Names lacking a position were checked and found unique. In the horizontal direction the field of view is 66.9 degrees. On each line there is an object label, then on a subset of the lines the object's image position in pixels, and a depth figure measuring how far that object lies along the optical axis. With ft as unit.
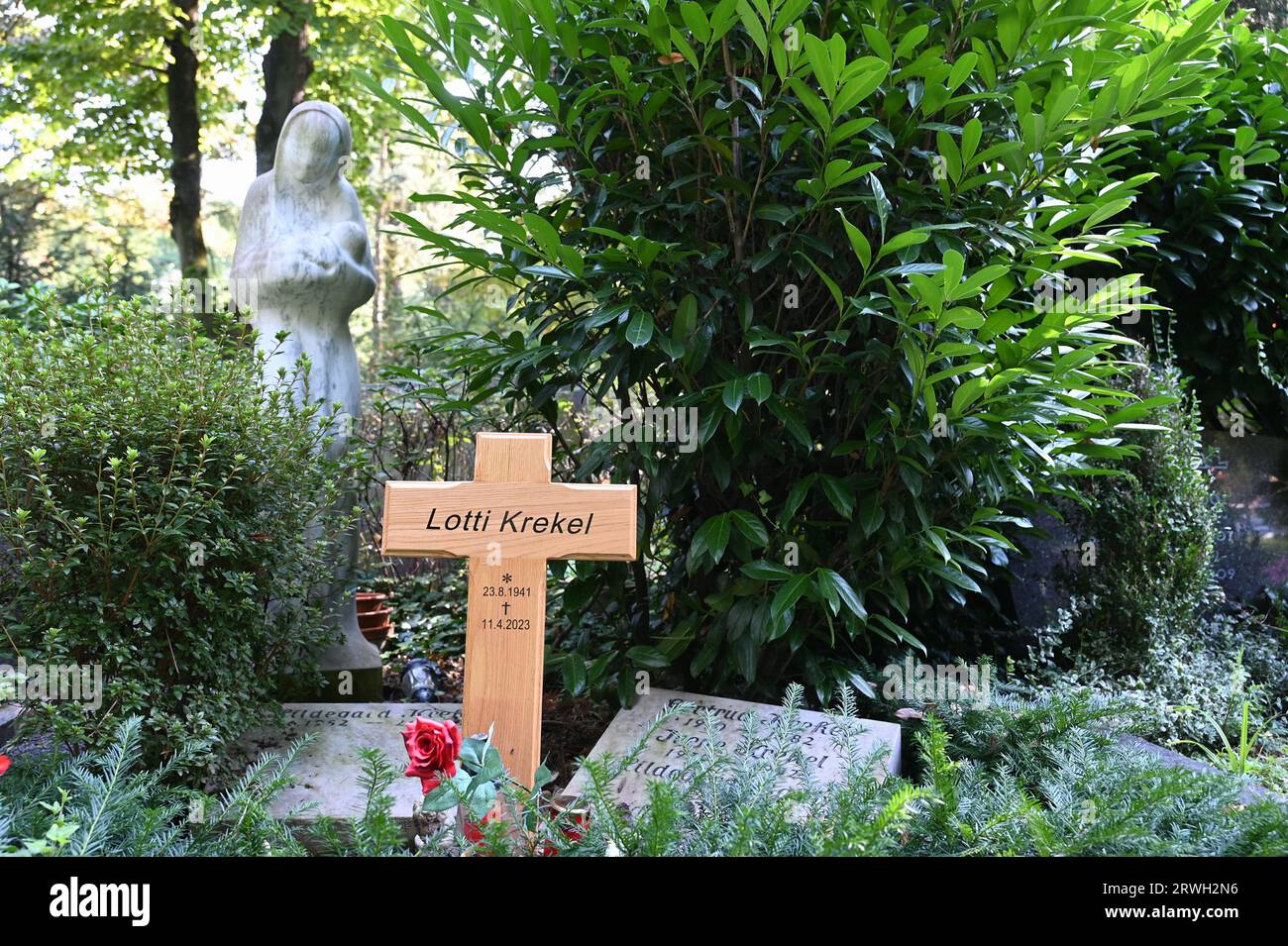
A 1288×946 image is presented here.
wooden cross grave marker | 9.33
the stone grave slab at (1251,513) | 19.01
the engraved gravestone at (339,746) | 10.82
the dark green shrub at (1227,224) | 18.26
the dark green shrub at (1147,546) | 15.46
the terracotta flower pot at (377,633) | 18.48
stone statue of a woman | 14.71
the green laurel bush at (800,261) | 10.91
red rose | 7.92
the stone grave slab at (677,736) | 10.93
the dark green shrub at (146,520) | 10.36
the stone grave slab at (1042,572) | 17.12
